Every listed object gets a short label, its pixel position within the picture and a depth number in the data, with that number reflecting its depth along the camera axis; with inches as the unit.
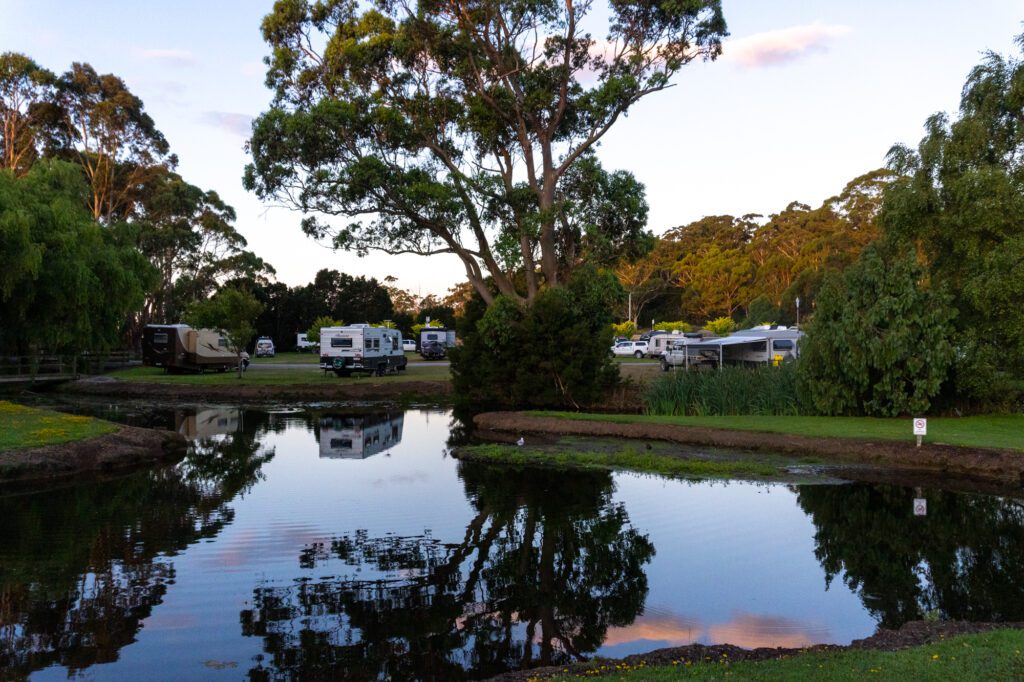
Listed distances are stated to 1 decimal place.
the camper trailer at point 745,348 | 1509.6
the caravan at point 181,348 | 1882.4
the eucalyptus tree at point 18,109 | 2033.7
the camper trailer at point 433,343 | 2517.2
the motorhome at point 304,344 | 3173.2
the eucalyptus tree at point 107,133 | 2146.9
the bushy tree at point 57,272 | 1157.1
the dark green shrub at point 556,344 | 1142.3
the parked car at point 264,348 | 2876.5
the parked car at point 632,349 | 2406.3
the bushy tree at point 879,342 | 845.8
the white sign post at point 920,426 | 681.6
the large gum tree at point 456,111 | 1179.3
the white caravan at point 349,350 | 1736.0
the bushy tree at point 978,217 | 839.1
